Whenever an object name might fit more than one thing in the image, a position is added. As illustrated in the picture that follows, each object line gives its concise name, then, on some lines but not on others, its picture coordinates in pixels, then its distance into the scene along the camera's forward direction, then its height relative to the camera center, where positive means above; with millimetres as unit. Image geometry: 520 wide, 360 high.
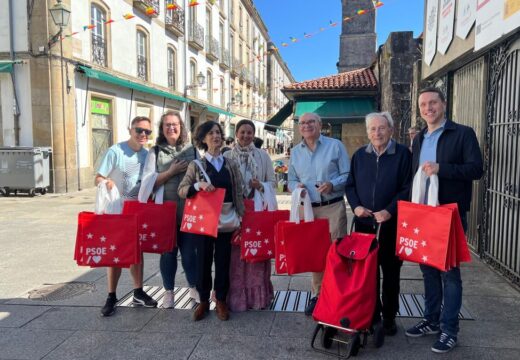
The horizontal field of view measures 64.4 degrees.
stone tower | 35531 +10576
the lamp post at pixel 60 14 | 11844 +4121
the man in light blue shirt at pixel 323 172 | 3750 -129
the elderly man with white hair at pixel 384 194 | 3268 -291
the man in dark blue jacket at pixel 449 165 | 3033 -50
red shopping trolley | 2980 -993
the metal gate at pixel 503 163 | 4449 -52
